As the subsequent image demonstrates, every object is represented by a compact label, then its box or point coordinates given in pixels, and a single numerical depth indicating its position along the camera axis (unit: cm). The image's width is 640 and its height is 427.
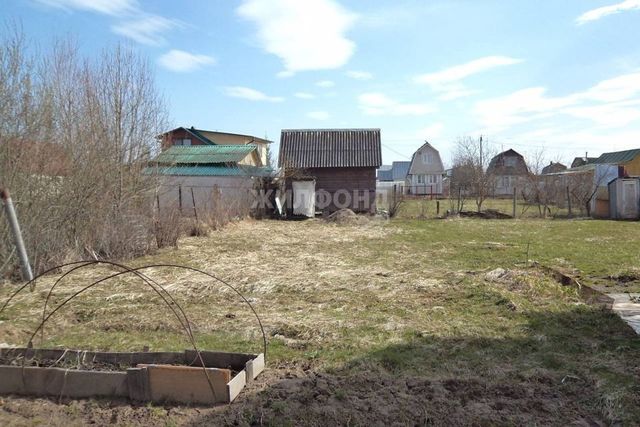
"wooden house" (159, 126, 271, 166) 1480
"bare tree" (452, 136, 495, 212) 2347
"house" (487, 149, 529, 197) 2703
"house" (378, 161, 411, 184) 7119
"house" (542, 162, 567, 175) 4122
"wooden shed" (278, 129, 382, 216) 2297
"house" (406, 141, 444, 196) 5512
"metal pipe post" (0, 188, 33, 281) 678
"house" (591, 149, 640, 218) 2038
